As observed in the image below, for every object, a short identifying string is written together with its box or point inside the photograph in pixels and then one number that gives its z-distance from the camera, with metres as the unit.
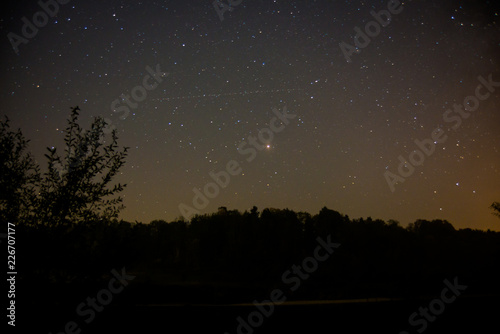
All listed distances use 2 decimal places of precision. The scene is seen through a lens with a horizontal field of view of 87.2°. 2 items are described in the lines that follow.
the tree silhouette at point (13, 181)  5.51
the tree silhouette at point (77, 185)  5.72
